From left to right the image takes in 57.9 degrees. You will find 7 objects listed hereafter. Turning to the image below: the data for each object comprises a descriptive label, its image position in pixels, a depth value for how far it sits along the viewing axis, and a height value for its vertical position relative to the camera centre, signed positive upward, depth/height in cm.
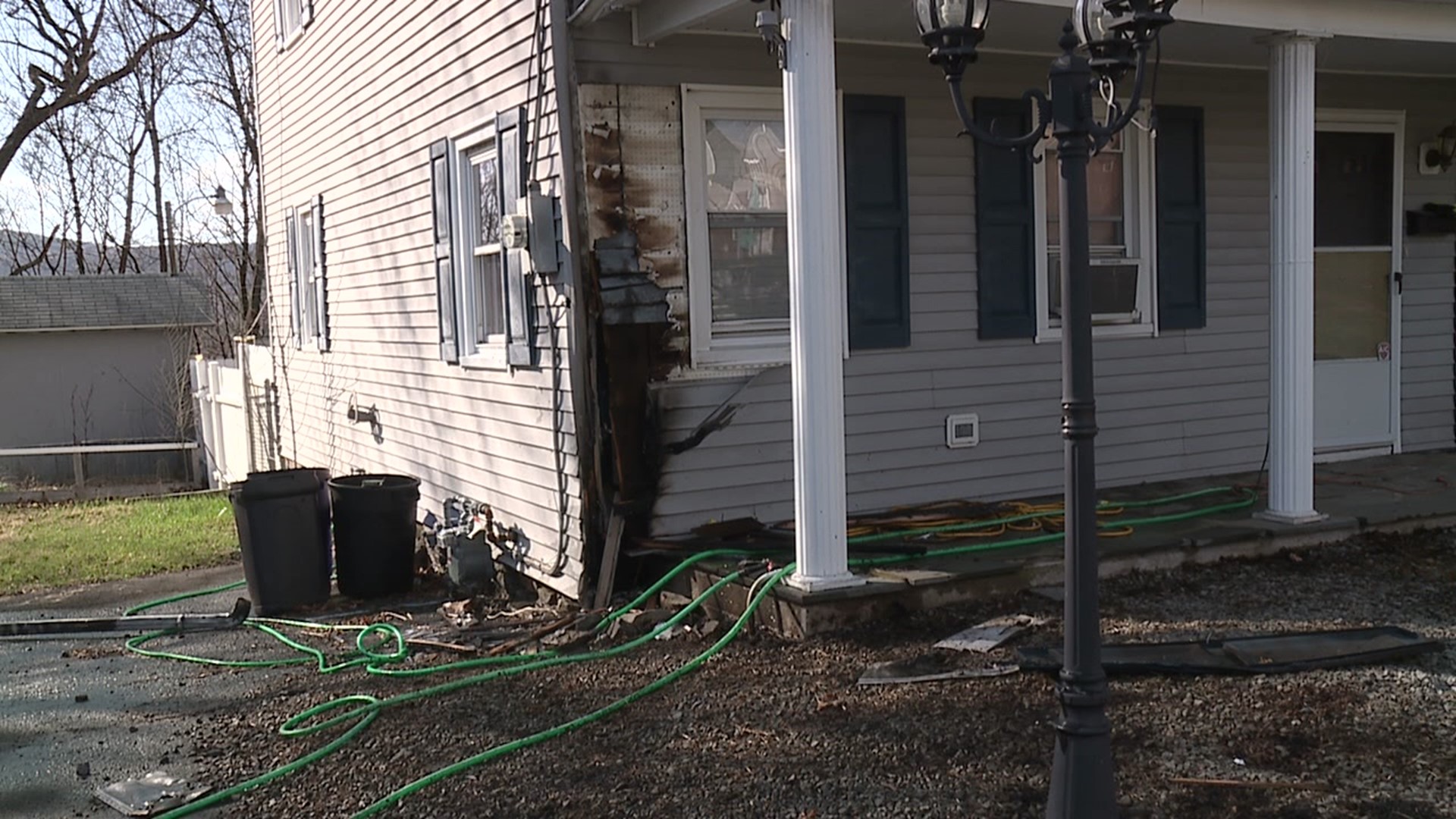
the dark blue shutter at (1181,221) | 821 +54
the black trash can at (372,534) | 840 -126
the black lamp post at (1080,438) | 363 -35
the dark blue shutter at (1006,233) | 768 +48
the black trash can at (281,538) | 805 -121
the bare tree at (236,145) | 2578 +420
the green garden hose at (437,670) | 471 -153
